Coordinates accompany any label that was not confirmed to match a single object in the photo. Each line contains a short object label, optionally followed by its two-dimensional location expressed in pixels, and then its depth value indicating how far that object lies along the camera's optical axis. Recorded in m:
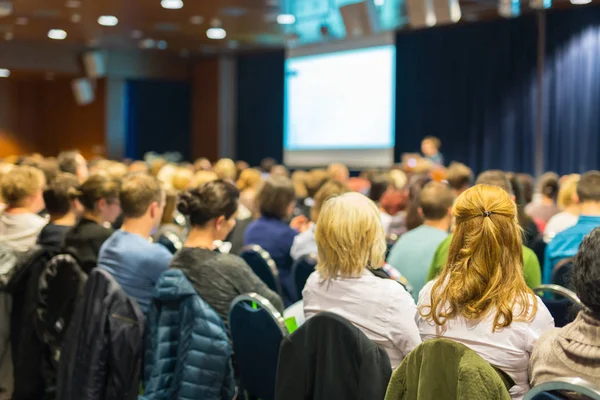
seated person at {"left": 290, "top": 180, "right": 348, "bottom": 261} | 4.58
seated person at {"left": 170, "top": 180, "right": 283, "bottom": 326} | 2.98
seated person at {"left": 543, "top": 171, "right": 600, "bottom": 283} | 4.03
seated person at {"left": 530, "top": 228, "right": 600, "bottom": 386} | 1.80
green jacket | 1.81
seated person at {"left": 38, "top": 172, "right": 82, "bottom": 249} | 4.00
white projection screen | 13.91
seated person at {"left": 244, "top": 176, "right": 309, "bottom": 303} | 4.90
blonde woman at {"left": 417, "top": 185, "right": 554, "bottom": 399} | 2.05
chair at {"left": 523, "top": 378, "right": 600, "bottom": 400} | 1.57
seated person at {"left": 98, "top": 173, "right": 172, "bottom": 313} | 3.38
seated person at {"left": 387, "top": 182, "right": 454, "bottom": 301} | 3.97
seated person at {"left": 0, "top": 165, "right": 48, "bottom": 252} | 4.29
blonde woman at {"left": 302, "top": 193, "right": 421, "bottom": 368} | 2.46
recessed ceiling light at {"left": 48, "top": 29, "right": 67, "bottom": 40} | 14.50
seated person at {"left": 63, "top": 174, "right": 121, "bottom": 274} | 3.77
